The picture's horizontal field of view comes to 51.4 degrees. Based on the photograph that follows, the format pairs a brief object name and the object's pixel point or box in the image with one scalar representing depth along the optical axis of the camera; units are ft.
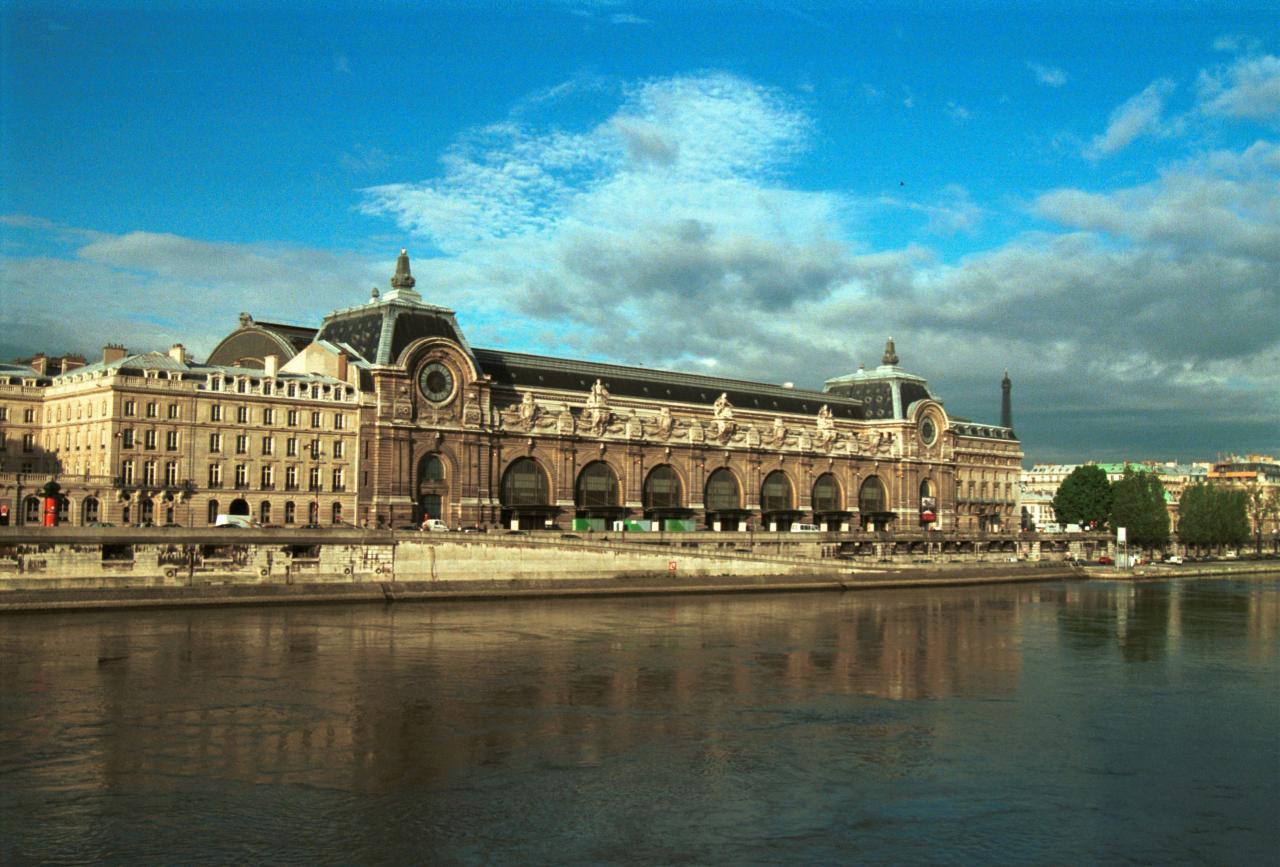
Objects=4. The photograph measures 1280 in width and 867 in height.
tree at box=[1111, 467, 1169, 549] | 499.10
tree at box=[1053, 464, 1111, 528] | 505.25
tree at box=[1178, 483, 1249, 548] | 533.55
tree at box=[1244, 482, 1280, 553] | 625.86
